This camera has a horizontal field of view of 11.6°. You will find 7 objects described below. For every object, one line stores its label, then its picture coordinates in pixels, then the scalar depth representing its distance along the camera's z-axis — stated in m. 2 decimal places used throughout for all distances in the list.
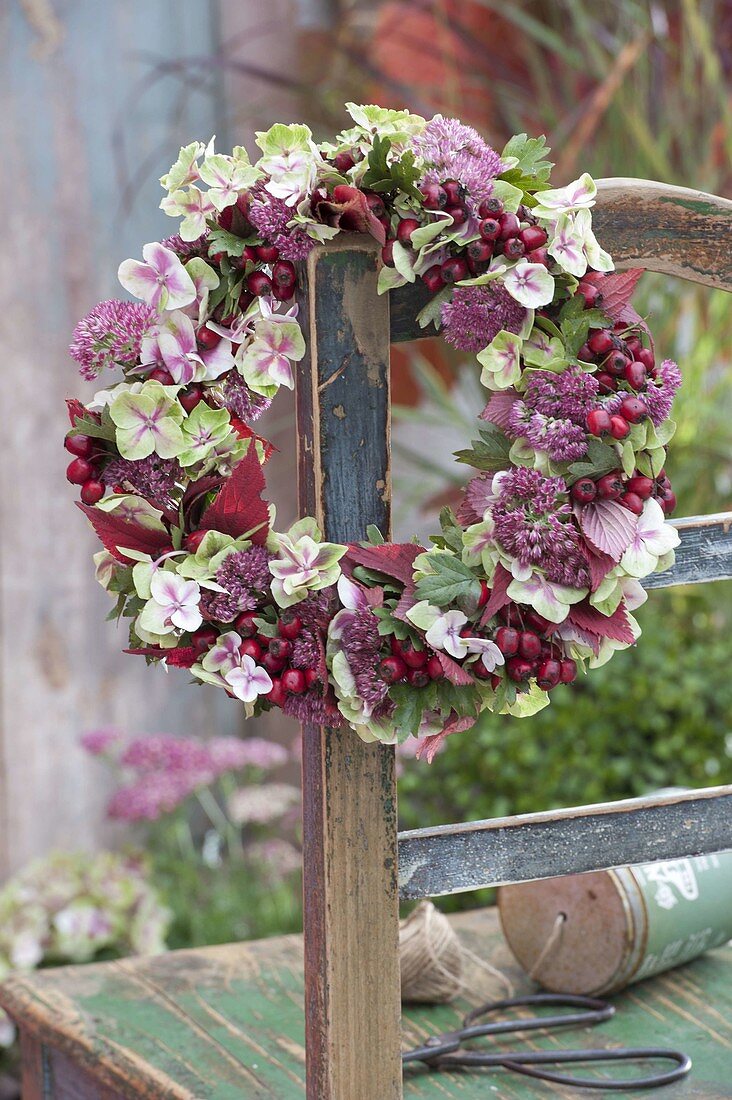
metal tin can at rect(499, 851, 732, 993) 2.08
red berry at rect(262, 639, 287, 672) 1.78
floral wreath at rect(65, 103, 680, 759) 1.78
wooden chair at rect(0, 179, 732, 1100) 1.82
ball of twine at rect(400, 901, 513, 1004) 2.08
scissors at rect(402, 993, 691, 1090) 1.96
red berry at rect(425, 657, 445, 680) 1.79
